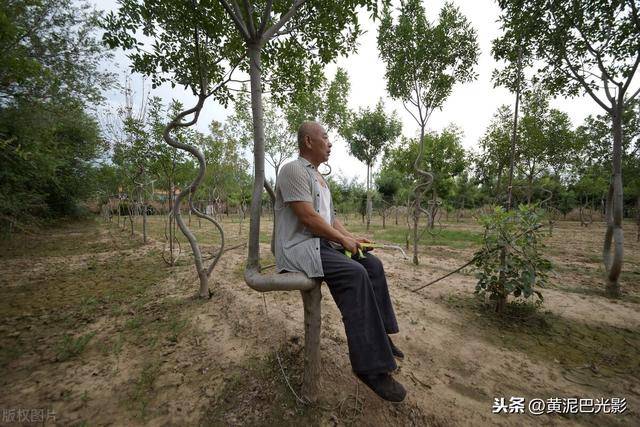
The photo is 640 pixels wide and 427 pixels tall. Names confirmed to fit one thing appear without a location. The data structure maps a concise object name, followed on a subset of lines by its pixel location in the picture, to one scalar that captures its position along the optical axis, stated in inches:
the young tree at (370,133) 640.4
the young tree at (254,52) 84.4
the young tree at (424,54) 254.1
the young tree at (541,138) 454.0
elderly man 64.9
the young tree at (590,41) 169.5
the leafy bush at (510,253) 137.4
